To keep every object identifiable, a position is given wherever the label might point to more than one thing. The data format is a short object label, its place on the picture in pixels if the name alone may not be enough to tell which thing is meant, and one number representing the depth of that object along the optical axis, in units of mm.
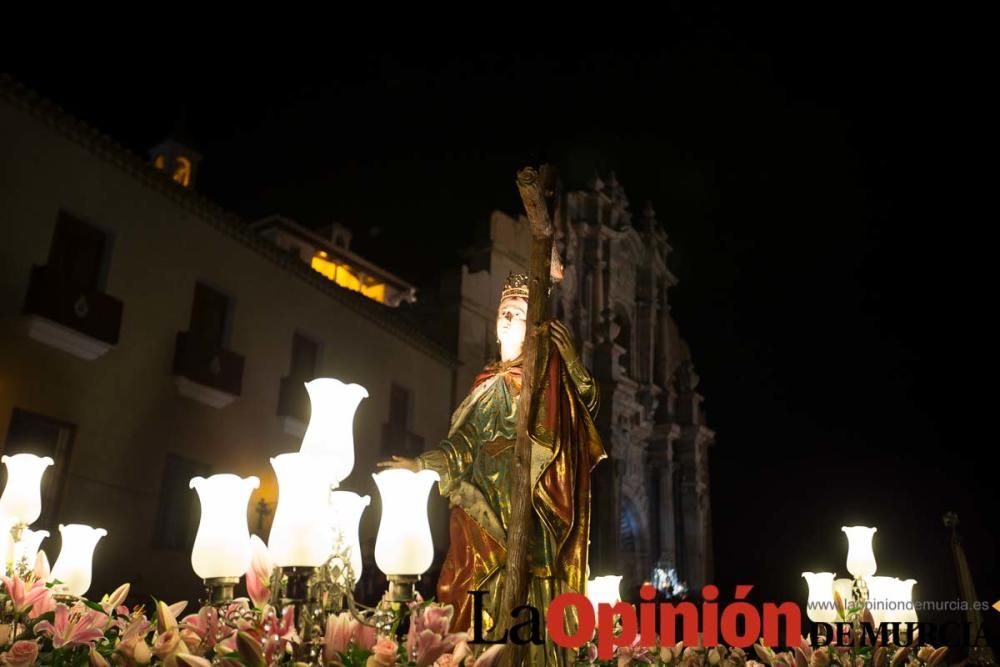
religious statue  4355
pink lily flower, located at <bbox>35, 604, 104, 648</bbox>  3027
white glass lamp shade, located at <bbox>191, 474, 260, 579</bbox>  3154
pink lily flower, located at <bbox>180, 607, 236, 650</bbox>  2744
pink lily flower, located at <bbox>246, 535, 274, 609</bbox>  3035
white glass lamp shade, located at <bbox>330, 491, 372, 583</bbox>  3264
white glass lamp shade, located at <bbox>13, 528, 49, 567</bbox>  4555
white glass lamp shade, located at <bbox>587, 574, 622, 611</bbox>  5777
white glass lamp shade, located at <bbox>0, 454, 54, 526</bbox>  4625
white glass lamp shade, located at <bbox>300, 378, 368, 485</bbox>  3385
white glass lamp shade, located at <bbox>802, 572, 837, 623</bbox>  5680
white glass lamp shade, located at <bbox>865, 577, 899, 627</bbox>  5691
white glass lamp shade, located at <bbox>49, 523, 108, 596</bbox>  4281
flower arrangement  2443
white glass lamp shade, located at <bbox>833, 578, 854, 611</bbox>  5730
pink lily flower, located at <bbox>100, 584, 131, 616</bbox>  3400
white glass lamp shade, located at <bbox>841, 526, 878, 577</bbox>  5684
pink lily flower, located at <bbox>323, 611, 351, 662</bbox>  2465
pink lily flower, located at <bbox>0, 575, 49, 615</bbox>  3152
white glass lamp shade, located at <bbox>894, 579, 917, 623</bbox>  5773
